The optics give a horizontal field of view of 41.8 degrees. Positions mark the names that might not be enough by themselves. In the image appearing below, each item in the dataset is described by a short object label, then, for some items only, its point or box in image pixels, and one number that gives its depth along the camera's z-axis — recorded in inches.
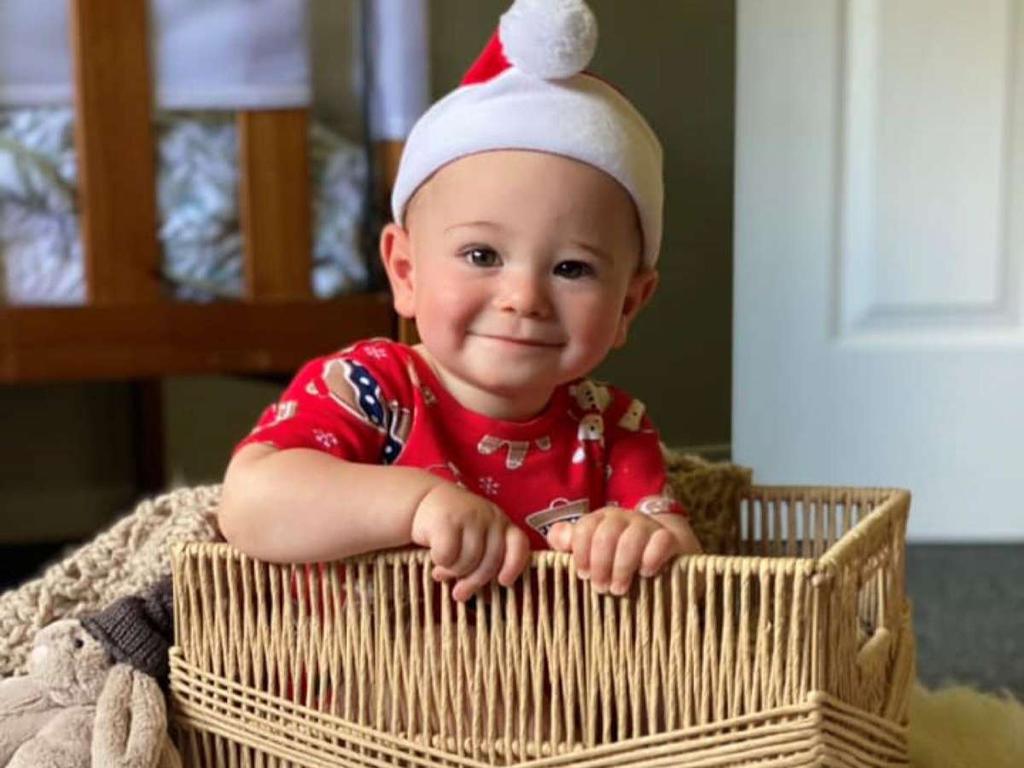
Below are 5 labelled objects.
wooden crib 48.1
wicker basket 24.6
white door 58.6
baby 25.8
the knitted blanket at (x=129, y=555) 32.9
